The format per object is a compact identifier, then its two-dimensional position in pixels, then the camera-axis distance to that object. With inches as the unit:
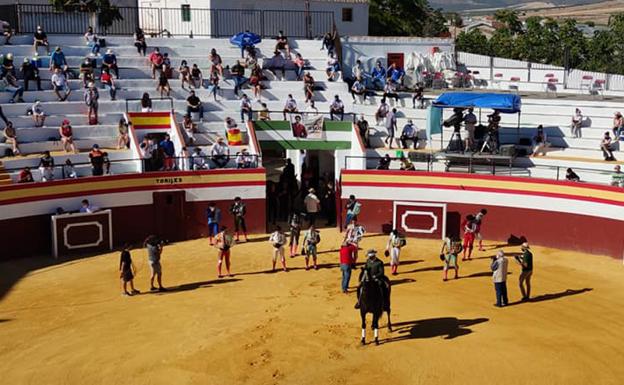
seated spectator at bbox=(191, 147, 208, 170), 1195.3
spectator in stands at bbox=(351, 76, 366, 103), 1448.1
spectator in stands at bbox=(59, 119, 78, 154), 1218.0
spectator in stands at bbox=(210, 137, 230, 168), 1222.3
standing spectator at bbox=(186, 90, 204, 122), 1322.6
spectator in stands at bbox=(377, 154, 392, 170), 1205.1
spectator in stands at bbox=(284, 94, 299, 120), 1353.6
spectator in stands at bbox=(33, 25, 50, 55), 1392.7
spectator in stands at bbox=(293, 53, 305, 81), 1498.5
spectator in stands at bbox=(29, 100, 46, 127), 1235.2
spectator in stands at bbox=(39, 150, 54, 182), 1099.0
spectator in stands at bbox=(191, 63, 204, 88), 1405.0
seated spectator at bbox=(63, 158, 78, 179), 1115.9
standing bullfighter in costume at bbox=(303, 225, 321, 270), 979.3
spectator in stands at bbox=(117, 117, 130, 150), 1253.7
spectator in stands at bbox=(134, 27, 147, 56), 1439.5
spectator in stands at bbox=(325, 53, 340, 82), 1489.9
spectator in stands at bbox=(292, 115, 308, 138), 1328.7
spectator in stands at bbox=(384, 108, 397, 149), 1322.6
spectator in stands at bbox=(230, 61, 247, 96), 1417.3
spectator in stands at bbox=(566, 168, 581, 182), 1116.5
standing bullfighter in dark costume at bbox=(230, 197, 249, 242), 1145.4
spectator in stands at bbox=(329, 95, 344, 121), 1350.9
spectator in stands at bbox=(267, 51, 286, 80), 1504.7
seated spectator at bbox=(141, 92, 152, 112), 1305.4
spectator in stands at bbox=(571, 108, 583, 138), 1302.9
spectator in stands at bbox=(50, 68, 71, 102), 1298.8
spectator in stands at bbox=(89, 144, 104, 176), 1136.8
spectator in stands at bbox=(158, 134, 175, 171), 1238.9
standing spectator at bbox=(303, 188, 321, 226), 1169.4
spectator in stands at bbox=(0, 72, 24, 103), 1268.5
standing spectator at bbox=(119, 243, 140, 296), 885.8
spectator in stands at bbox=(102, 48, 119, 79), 1380.4
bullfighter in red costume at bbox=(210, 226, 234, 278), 950.4
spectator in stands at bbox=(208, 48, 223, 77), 1435.8
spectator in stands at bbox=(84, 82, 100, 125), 1275.8
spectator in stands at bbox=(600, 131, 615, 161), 1215.6
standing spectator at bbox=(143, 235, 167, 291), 890.1
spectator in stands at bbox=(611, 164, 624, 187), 1076.1
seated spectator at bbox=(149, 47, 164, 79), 1407.0
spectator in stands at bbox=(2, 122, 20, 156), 1178.0
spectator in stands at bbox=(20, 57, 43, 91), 1294.4
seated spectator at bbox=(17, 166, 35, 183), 1082.1
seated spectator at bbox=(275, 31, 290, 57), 1534.2
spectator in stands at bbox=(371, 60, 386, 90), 1555.1
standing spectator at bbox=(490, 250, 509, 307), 836.6
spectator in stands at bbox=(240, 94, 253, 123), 1334.9
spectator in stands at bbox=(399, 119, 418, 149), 1328.7
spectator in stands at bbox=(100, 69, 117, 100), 1329.2
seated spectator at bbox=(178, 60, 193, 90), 1391.5
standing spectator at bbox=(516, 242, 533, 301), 854.5
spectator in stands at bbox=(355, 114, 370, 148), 1322.6
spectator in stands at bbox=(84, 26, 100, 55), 1423.5
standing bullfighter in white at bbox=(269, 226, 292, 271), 968.9
